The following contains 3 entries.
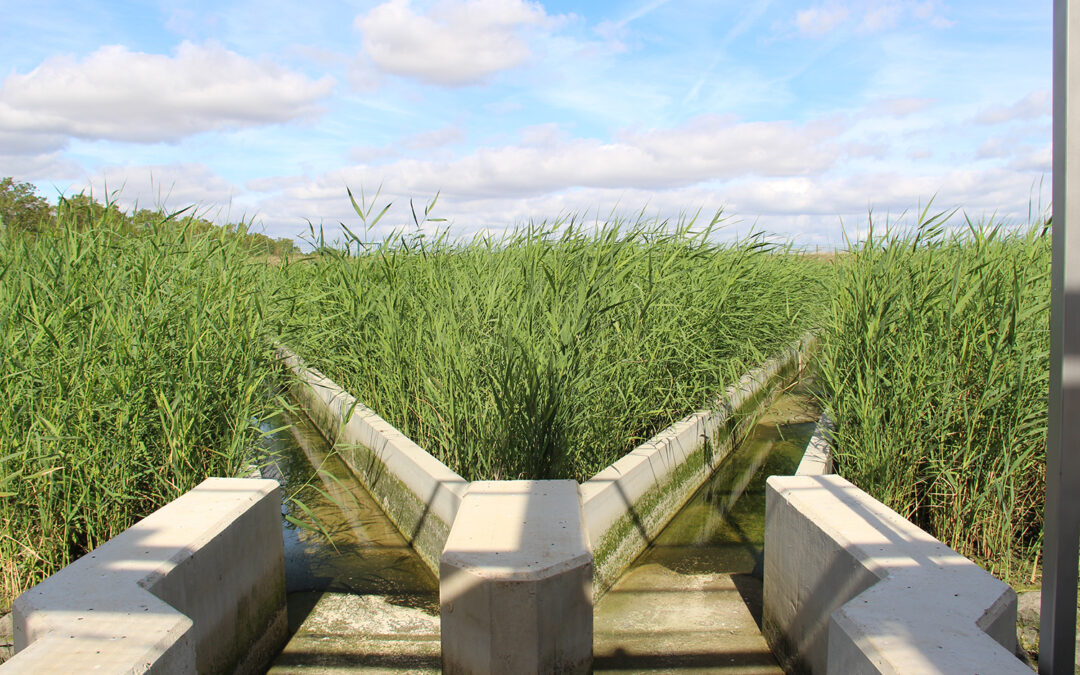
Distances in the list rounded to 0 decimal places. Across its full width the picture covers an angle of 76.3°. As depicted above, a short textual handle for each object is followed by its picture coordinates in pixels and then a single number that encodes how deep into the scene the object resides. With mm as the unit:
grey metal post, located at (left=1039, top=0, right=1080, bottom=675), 1215
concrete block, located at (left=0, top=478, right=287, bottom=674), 1553
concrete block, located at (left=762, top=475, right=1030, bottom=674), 1512
